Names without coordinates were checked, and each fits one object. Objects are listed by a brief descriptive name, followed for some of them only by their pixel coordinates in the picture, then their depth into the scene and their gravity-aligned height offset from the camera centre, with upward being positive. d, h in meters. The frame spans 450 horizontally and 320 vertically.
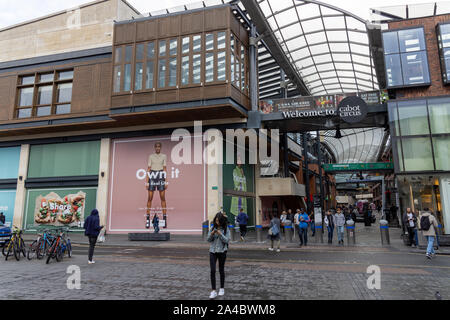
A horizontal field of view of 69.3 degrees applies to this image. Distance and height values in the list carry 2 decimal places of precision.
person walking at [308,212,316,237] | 21.90 -0.70
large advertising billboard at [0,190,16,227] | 24.62 +1.08
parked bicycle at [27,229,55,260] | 11.73 -0.96
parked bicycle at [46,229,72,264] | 11.05 -1.05
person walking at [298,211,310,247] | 15.63 -0.54
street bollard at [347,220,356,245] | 16.28 -0.69
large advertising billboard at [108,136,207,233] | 21.05 +1.82
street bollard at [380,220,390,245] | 15.81 -1.01
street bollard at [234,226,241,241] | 19.12 -1.06
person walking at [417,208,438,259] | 11.58 -0.48
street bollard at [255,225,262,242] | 18.03 -0.90
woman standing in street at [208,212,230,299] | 6.29 -0.54
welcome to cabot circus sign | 20.02 +6.95
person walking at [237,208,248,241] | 18.84 -0.39
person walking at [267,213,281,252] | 13.70 -0.62
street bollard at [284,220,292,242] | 17.33 -0.86
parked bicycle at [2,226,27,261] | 11.59 -1.01
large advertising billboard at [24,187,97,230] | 22.98 +0.78
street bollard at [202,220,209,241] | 19.08 -0.84
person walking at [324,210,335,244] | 17.32 -0.46
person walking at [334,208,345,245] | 16.12 -0.37
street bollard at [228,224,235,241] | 19.03 -0.97
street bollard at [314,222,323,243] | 17.39 -0.99
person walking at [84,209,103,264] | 10.80 -0.34
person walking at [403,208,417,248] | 14.83 -0.51
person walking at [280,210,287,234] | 15.74 -0.20
